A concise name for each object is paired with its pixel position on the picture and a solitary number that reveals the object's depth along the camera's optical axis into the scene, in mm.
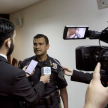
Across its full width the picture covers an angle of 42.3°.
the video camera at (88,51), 698
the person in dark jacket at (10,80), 888
